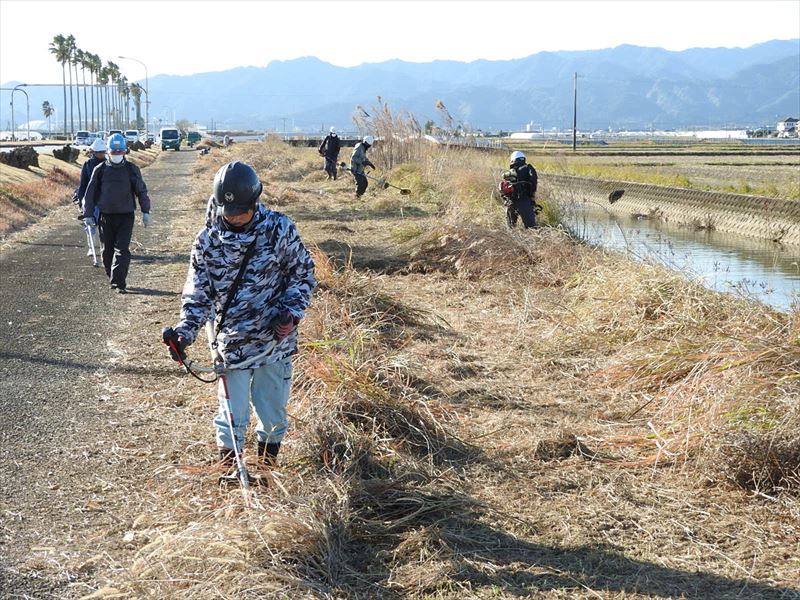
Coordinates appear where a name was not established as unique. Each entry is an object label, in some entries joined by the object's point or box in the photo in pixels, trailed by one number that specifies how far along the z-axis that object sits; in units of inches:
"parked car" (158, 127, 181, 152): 2982.3
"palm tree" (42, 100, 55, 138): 6074.8
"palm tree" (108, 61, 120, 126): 5161.4
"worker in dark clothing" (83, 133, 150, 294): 409.7
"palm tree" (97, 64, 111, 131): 4910.2
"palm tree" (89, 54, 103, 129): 4584.2
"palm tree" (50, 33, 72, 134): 4178.2
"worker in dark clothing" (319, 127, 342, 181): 1032.2
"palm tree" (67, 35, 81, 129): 4291.3
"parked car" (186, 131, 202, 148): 3875.5
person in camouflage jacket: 166.2
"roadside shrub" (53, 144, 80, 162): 1560.0
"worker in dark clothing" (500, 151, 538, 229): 558.3
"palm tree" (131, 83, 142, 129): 5674.2
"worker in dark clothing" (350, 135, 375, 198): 879.7
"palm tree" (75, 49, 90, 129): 4360.2
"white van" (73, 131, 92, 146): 2781.0
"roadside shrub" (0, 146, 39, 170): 1147.9
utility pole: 2496.1
